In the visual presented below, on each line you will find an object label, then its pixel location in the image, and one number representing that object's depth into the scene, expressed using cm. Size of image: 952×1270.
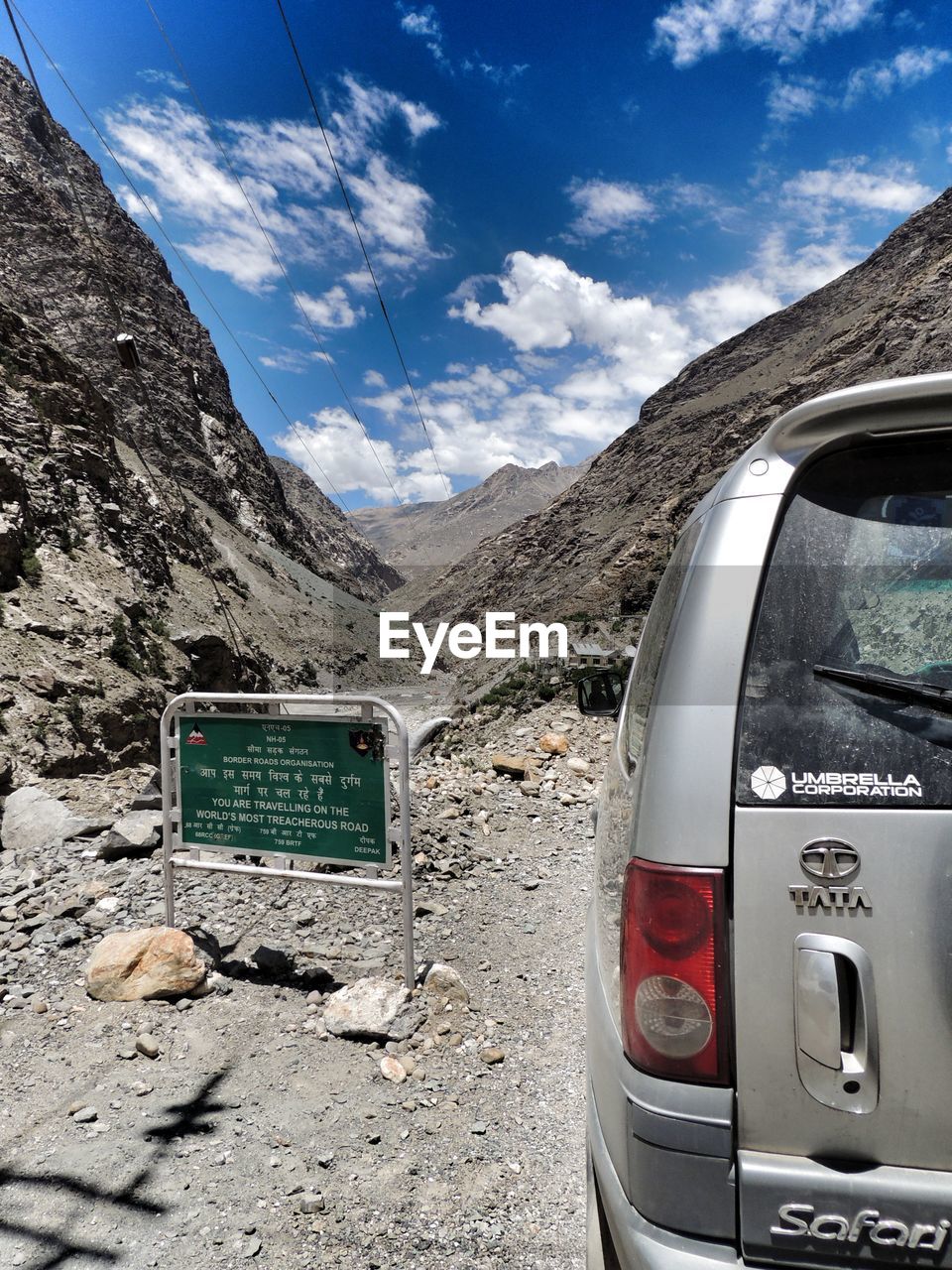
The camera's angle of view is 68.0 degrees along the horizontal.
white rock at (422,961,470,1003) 387
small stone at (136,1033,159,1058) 342
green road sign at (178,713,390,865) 392
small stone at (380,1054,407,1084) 323
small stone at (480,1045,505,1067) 339
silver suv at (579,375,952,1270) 121
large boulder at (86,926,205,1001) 389
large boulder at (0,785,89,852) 589
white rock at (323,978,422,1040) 355
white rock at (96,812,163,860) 553
